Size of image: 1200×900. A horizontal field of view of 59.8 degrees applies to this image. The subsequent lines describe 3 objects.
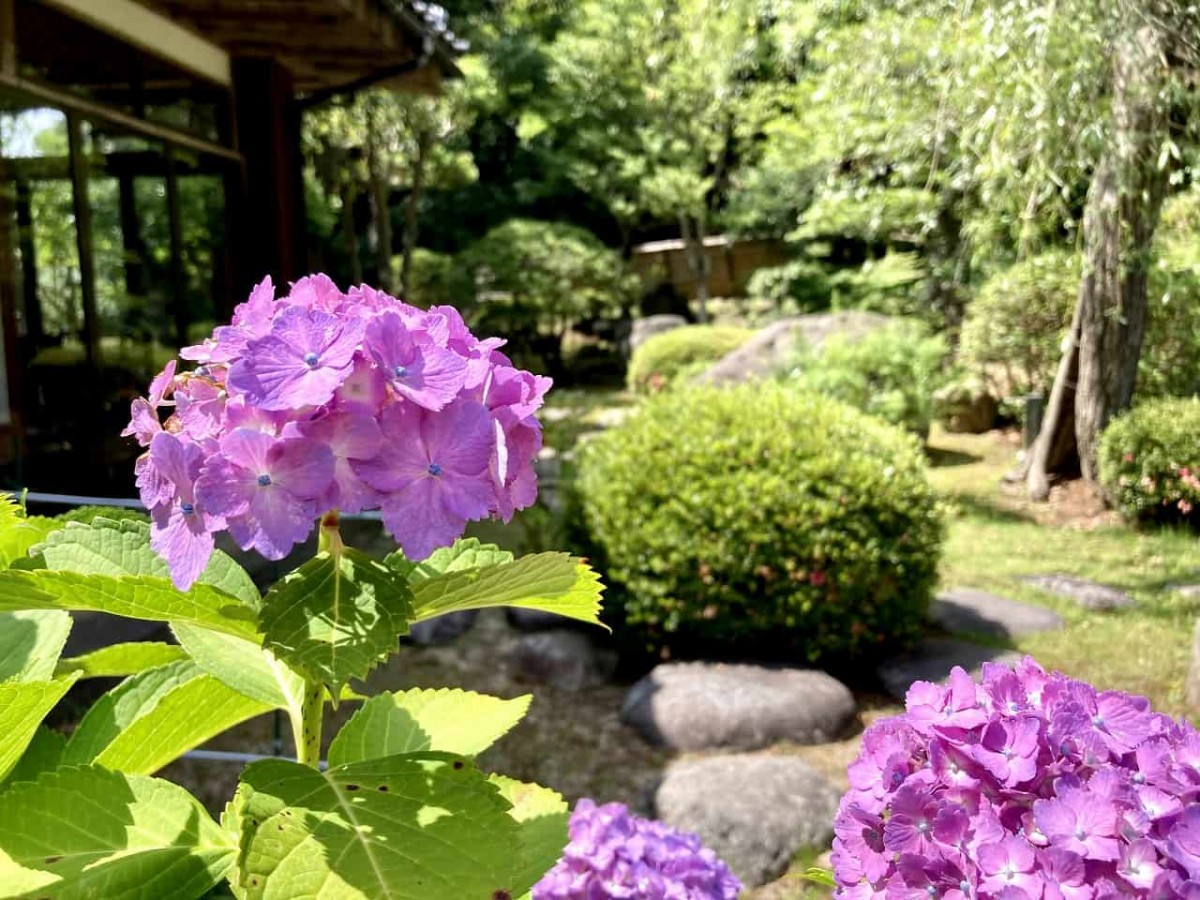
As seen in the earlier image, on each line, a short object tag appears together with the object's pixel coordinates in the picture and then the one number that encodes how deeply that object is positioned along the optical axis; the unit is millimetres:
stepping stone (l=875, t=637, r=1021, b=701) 4562
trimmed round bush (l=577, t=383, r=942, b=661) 4457
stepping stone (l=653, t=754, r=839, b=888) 3301
